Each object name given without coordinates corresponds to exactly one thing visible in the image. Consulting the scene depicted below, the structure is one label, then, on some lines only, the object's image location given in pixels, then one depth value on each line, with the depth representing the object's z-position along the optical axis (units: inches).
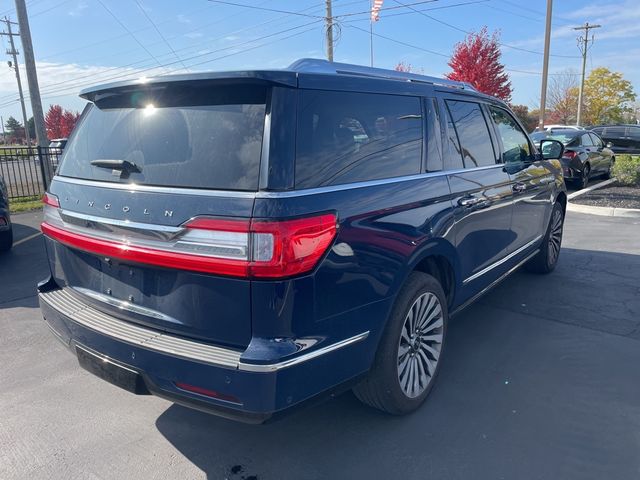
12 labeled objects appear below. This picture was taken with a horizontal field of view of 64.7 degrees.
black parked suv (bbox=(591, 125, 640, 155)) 712.4
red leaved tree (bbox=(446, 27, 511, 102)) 1102.4
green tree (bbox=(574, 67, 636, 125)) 1930.4
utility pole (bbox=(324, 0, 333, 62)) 846.5
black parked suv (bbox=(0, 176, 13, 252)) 260.8
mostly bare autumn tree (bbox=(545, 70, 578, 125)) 2000.5
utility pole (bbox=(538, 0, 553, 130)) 808.9
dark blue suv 84.0
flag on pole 763.8
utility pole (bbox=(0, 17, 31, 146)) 1755.7
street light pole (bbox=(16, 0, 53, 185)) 493.0
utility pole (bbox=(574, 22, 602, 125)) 1721.0
